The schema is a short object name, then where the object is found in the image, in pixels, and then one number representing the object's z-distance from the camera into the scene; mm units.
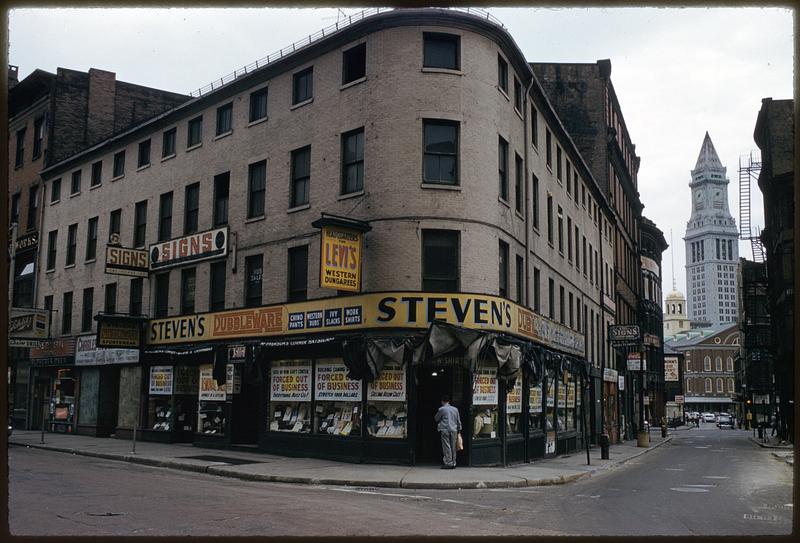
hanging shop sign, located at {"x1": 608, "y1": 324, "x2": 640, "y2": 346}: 33906
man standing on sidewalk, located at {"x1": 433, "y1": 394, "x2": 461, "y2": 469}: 19672
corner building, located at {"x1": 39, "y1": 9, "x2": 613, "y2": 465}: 20953
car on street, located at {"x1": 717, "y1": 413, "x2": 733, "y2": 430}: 92088
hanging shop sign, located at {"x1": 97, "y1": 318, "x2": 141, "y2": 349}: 28734
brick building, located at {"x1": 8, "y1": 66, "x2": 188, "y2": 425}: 38625
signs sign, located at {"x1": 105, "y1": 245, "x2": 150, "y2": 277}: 28766
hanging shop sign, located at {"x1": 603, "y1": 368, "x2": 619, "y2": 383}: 40844
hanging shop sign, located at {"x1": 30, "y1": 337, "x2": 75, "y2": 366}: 34125
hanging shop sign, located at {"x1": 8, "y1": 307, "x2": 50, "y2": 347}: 31336
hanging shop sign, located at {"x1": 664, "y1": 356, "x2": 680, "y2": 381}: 72694
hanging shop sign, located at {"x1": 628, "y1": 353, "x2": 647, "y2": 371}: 40262
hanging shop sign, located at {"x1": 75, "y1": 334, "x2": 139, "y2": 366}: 30239
